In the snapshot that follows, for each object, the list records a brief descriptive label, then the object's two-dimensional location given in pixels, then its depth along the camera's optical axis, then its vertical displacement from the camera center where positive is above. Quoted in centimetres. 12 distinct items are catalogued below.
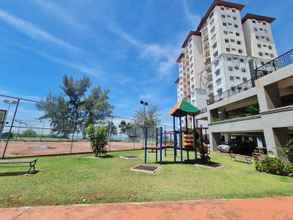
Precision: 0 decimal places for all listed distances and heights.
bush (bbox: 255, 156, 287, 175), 668 -98
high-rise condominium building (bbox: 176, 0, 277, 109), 4166 +2990
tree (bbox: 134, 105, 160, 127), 4466 +774
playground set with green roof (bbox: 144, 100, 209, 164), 870 +49
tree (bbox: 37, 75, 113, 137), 3934 +1050
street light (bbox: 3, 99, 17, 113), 861 +210
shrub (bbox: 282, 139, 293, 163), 781 -31
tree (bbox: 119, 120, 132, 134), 2143 +194
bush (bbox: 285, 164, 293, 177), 654 -108
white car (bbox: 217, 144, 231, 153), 1481 -47
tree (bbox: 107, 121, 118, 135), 1704 +160
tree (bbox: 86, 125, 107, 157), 1052 +15
